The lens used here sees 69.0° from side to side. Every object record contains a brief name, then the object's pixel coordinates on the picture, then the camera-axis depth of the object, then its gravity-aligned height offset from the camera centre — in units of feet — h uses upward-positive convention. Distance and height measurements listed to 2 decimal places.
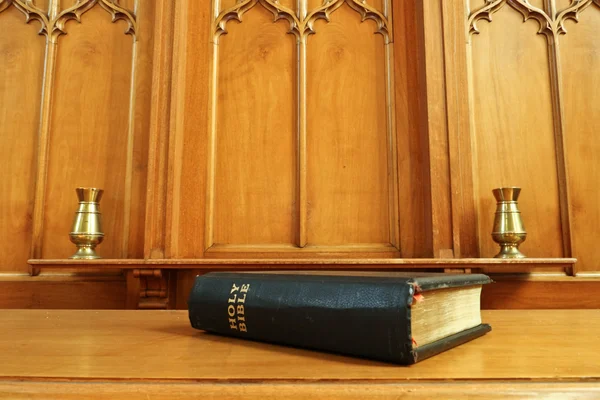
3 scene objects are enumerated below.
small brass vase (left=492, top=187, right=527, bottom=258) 4.94 +0.23
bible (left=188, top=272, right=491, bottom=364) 1.56 -0.27
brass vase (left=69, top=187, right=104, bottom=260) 5.07 +0.26
